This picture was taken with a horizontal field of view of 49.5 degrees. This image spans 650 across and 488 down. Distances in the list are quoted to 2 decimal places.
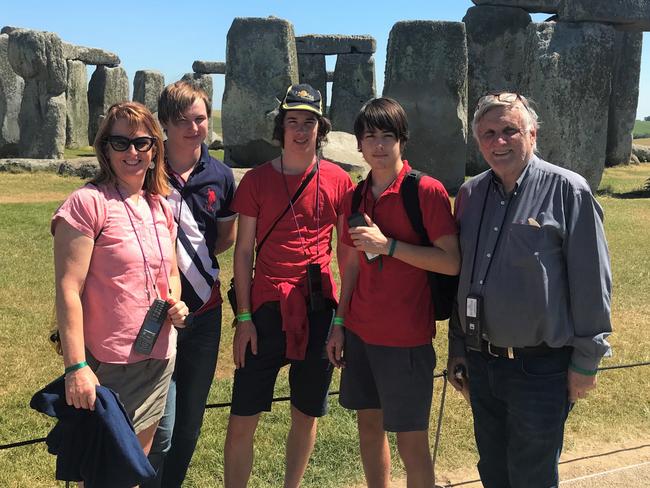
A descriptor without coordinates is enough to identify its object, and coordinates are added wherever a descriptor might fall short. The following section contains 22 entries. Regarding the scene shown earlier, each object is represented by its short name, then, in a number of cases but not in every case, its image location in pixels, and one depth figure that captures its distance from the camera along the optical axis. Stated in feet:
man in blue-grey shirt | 7.17
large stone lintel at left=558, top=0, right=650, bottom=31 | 35.73
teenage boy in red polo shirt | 8.30
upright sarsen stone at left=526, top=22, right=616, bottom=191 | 35.91
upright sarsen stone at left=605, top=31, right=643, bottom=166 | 57.62
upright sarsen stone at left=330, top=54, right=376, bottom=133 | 67.67
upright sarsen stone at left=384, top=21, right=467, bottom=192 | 37.93
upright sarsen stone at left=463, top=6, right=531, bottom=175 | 49.98
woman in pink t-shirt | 7.04
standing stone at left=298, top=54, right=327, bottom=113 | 67.67
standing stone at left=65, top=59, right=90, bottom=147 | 63.26
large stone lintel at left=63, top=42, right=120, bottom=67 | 63.77
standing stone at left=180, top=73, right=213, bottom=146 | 75.76
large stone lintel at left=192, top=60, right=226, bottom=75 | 76.74
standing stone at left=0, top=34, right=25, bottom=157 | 54.44
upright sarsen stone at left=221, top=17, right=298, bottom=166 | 40.52
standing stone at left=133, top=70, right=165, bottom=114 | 74.08
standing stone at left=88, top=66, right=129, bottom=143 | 68.49
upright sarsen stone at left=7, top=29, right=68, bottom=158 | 47.55
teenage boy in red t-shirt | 9.11
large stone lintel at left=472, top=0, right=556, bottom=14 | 50.21
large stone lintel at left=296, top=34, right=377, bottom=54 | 67.87
